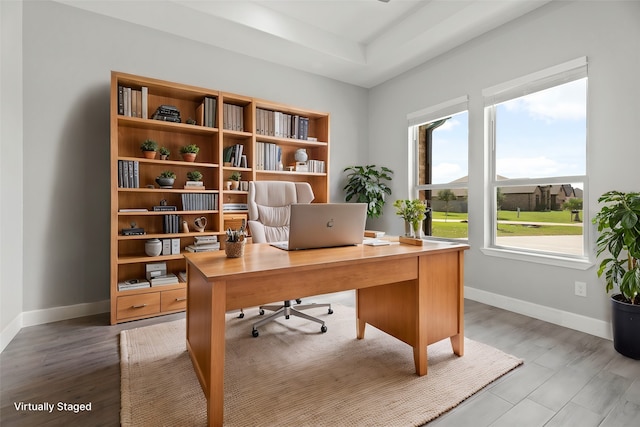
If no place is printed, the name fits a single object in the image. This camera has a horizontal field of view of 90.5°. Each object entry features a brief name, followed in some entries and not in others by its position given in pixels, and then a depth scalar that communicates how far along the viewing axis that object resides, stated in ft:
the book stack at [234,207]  10.82
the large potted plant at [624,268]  6.56
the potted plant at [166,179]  9.66
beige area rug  4.88
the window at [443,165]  11.63
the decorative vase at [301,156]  12.40
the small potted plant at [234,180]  11.12
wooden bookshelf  8.88
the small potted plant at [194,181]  10.15
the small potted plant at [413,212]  6.90
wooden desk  4.52
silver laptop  5.79
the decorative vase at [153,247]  9.44
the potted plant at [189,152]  10.03
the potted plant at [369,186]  13.60
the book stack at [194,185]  10.13
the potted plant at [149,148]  9.44
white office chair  8.41
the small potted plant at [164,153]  9.73
